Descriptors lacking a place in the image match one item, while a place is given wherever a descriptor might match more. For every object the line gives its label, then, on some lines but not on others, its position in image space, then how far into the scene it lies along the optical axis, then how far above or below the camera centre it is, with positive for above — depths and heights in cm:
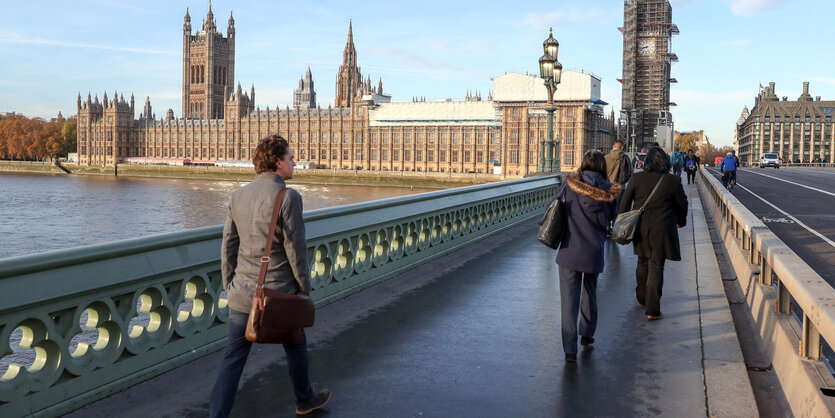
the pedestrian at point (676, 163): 3112 +25
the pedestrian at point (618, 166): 1065 +4
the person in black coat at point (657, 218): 672 -48
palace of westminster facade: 10181 +724
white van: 6142 +82
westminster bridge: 411 -144
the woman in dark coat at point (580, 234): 551 -53
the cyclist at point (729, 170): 2494 -4
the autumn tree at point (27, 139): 15162 +553
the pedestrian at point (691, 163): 3416 +28
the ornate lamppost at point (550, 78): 1830 +242
